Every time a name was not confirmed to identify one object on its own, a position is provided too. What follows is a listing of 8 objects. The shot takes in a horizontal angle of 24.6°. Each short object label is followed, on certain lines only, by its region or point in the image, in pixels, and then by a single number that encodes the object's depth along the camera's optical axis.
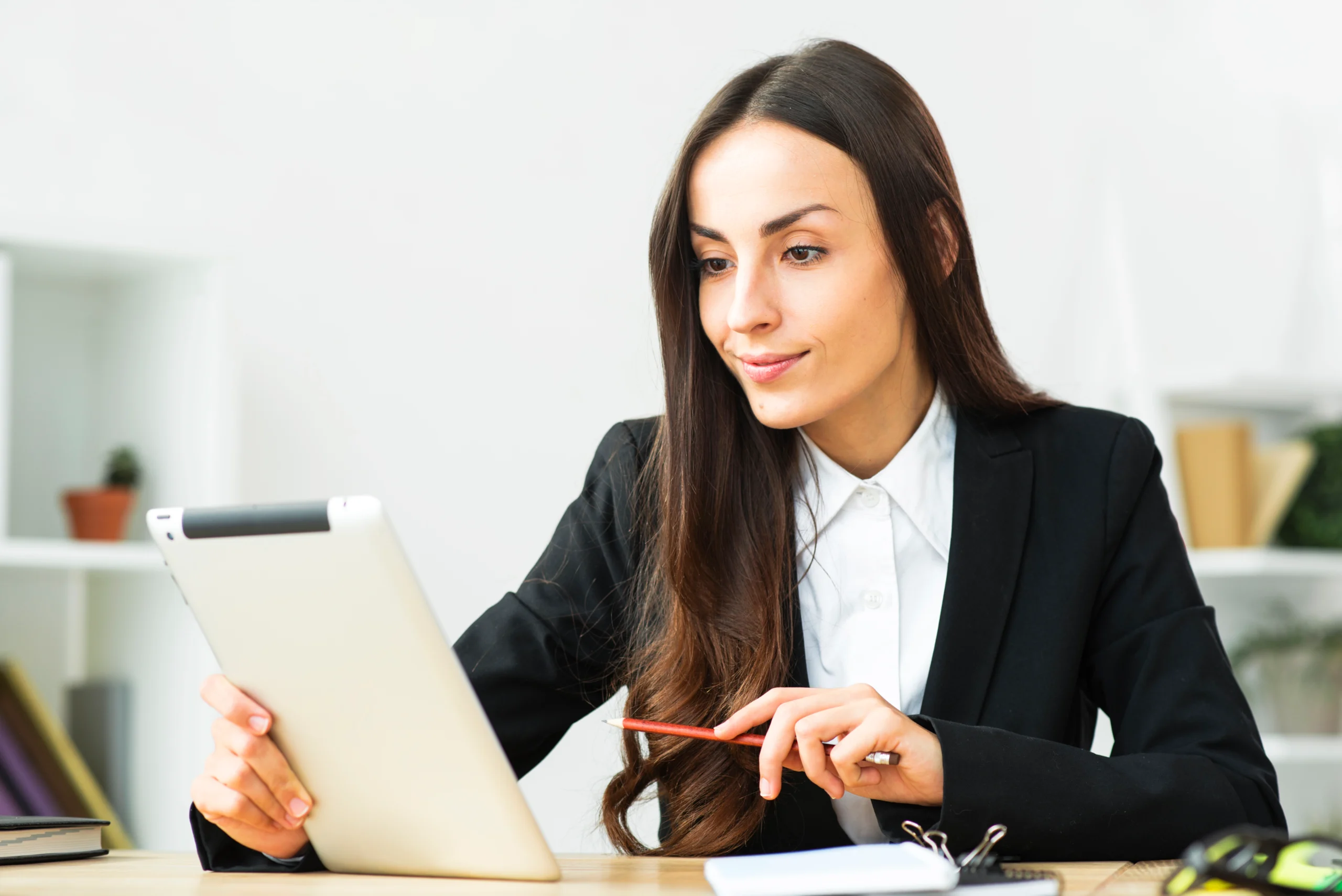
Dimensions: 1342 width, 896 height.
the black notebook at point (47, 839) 2.15
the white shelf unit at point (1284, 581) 3.41
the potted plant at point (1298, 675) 3.47
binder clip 2.01
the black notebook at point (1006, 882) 1.93
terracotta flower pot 2.78
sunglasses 1.86
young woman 2.32
